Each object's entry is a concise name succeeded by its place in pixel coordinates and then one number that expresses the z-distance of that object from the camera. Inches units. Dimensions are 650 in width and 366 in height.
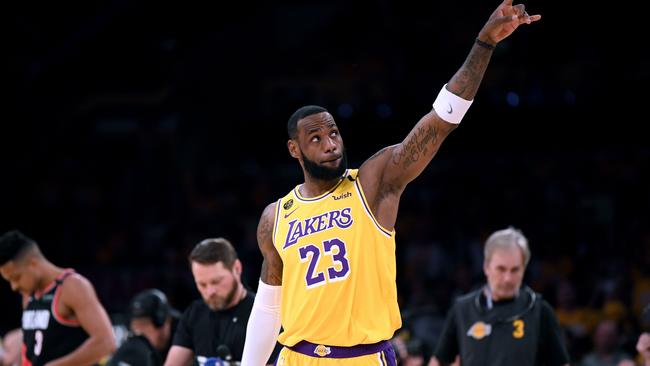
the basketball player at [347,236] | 358.1
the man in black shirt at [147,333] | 514.0
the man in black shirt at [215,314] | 477.4
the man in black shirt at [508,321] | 479.5
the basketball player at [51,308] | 523.8
